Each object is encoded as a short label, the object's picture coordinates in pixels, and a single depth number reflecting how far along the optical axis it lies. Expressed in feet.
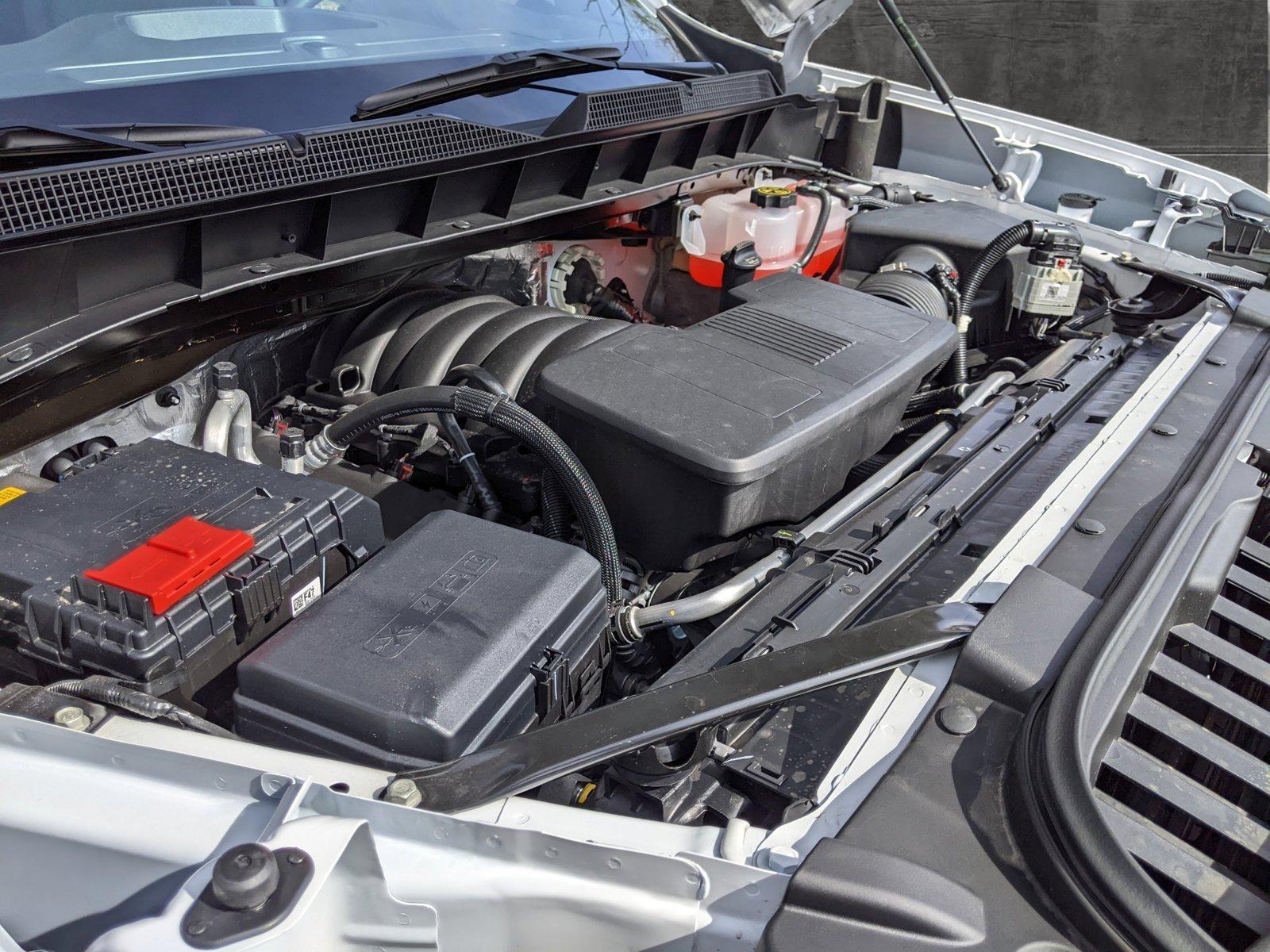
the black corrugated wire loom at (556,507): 5.18
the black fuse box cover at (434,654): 3.40
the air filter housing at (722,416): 4.75
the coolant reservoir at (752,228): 7.75
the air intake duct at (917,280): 7.57
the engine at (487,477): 3.54
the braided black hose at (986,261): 7.95
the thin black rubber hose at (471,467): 5.33
